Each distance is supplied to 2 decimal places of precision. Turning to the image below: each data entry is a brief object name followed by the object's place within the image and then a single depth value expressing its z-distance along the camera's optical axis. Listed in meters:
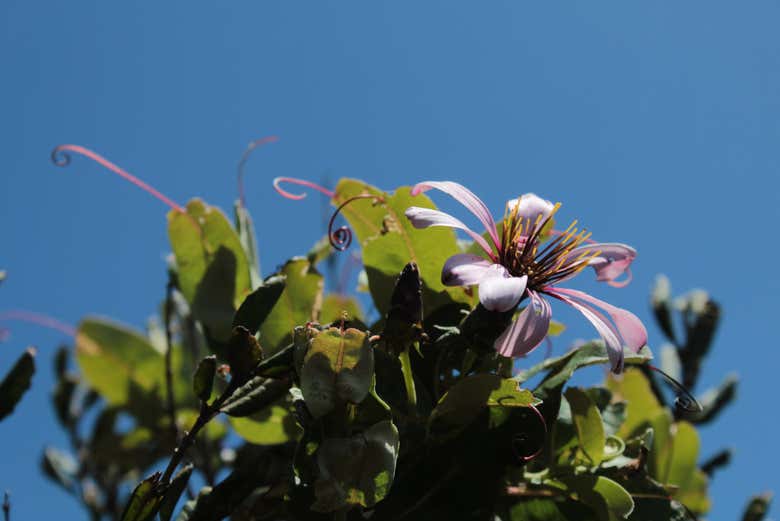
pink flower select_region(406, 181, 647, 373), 0.43
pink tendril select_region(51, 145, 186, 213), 0.51
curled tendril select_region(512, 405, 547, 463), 0.45
